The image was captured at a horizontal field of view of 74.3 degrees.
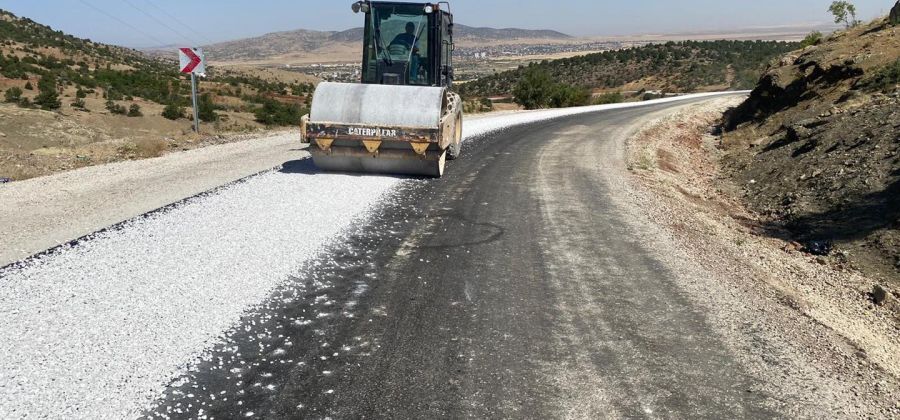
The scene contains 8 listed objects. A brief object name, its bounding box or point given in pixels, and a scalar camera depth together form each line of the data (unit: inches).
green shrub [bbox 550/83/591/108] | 1543.1
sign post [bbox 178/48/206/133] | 618.5
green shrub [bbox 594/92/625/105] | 1702.8
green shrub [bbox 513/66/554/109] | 1491.1
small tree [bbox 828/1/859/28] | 1328.7
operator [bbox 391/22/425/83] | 487.2
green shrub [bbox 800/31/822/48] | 1015.1
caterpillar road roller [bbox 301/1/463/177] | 383.6
